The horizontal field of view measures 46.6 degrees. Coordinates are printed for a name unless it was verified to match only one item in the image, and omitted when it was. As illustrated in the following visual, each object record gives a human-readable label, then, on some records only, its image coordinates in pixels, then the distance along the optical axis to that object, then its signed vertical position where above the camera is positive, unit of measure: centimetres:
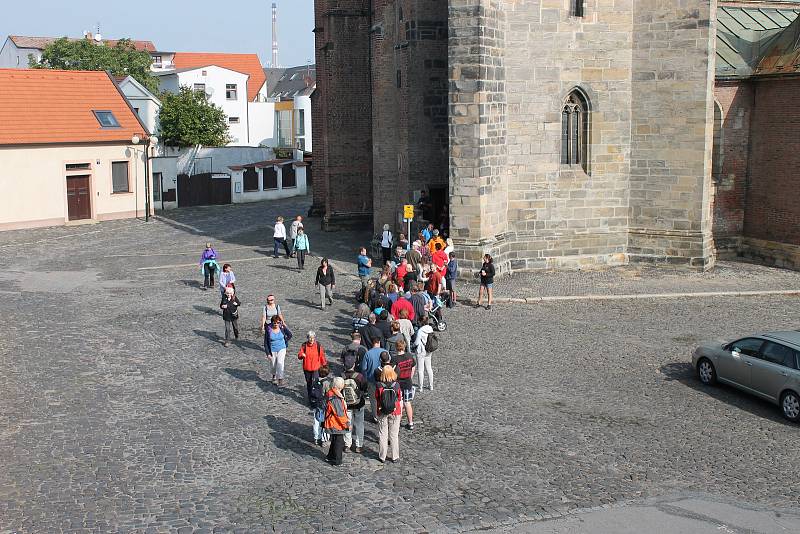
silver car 1466 -342
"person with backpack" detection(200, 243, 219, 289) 2403 -262
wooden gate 4581 -141
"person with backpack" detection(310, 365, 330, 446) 1273 -342
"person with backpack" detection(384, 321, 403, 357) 1390 -274
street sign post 2544 -143
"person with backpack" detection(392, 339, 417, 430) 1326 -297
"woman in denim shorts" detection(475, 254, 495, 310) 2155 -262
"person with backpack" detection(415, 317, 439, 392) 1541 -309
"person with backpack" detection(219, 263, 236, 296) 2051 -256
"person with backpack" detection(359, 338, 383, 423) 1358 -294
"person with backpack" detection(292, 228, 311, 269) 2650 -243
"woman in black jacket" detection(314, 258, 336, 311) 2150 -272
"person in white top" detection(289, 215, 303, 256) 2698 -188
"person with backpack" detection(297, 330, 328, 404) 1445 -303
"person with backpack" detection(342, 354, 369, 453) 1277 -330
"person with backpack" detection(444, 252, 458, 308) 2197 -276
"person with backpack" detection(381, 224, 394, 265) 2652 -233
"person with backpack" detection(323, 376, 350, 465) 1230 -338
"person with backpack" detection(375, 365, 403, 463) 1239 -329
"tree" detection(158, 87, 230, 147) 5694 +252
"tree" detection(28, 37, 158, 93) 6038 +678
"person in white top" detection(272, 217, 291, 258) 2853 -220
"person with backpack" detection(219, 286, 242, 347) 1828 -286
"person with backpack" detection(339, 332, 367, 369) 1408 -288
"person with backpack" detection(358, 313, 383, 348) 1477 -273
